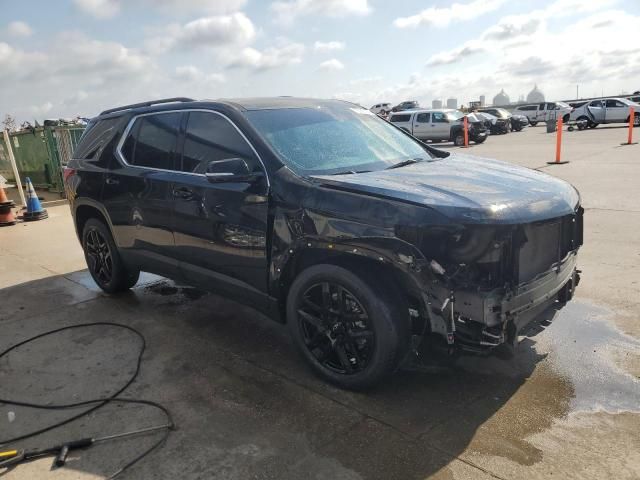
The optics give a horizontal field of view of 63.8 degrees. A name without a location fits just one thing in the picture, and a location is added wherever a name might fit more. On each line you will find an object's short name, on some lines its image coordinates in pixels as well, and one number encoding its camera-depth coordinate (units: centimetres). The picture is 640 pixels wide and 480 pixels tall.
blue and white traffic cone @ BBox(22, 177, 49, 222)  1012
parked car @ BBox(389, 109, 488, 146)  2464
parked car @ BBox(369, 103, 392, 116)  4808
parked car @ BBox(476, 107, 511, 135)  3170
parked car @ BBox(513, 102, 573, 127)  3541
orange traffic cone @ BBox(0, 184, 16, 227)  972
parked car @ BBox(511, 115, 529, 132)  3341
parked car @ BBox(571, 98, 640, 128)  2991
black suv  274
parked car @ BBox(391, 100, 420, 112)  4992
